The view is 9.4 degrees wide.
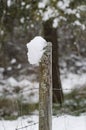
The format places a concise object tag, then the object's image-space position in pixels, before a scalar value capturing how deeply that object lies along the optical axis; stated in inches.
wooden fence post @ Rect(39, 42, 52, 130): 200.4
